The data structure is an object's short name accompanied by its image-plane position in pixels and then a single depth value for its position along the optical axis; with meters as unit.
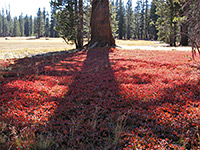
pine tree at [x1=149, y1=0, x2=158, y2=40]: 75.44
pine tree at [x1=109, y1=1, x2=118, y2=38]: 45.41
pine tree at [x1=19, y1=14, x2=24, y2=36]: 134.12
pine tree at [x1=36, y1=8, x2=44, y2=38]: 94.00
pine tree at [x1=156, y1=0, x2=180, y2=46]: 26.60
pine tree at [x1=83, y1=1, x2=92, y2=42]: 20.53
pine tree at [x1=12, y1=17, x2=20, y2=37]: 121.29
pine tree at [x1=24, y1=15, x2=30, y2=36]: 129.61
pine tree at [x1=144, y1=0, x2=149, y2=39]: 85.34
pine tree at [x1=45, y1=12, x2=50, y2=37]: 112.94
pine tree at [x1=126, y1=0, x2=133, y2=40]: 92.22
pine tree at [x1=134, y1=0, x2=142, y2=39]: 97.38
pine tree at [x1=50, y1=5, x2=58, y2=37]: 111.24
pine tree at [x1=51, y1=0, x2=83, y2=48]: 19.06
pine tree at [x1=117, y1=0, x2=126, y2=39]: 86.31
